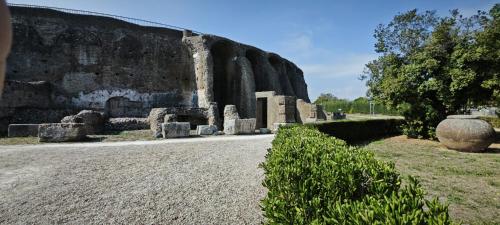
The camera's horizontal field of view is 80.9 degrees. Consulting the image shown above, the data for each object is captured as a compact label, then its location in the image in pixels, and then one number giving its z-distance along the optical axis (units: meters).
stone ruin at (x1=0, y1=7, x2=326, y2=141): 15.38
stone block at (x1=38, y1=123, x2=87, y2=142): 10.23
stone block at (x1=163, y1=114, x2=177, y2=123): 12.92
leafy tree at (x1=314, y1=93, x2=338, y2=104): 72.32
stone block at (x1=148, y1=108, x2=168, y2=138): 13.13
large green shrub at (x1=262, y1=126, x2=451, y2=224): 1.68
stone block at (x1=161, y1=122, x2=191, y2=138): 11.58
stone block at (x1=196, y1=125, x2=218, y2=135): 12.93
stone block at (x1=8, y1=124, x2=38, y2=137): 11.76
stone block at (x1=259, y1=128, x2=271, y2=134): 13.84
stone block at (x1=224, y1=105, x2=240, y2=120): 14.80
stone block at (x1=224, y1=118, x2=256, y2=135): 13.19
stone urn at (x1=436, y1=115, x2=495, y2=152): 9.39
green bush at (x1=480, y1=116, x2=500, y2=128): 17.80
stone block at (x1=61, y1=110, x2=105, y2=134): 12.77
